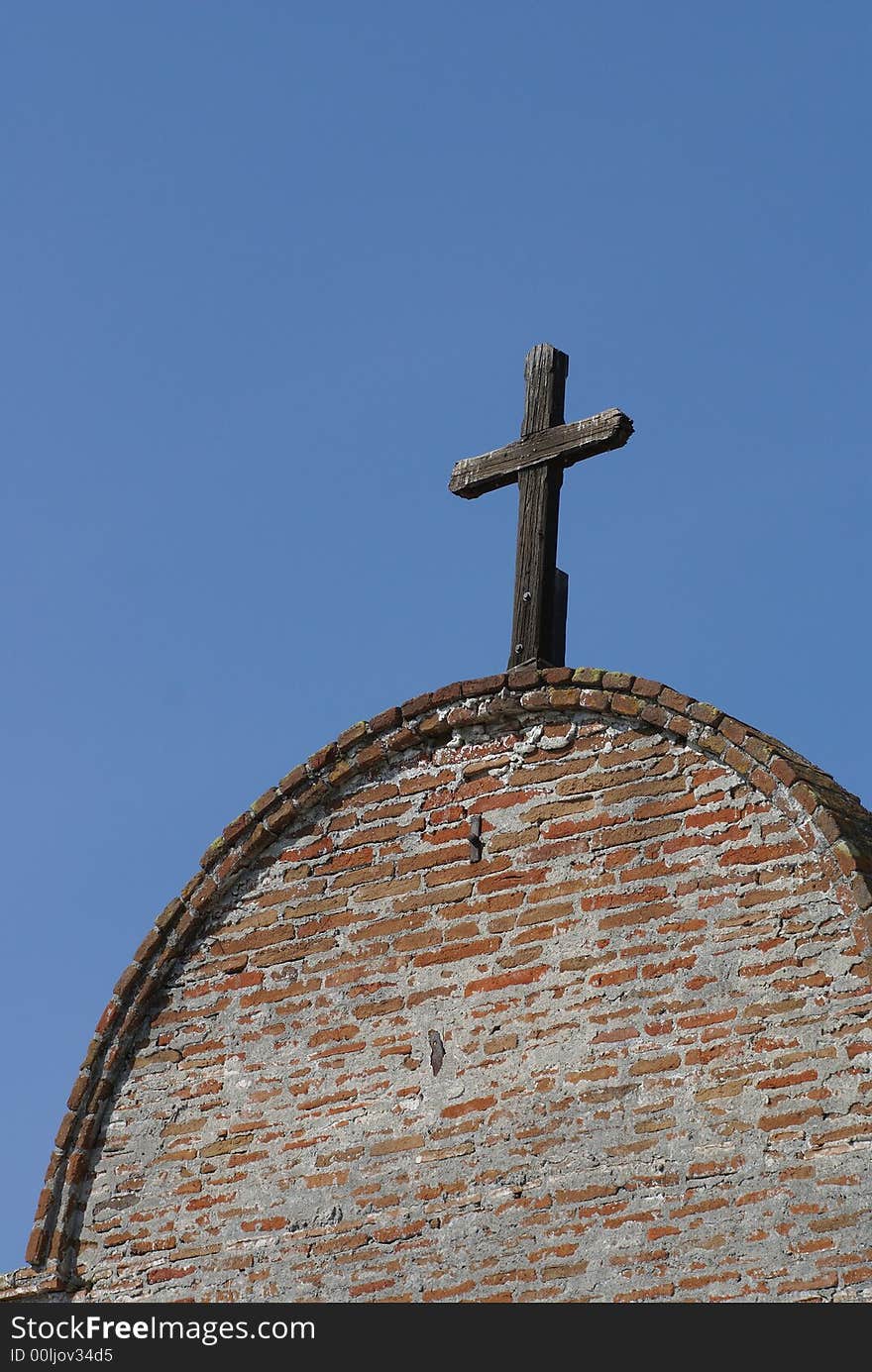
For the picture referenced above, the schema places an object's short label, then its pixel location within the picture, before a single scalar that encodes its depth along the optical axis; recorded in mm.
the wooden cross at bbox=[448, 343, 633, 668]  18844
